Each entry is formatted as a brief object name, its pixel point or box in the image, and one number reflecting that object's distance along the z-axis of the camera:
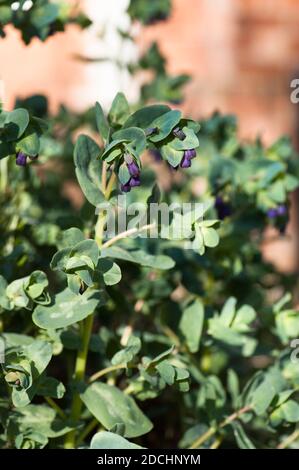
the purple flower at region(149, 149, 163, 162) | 1.44
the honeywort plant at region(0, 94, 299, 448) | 1.08
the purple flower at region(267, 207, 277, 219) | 1.32
